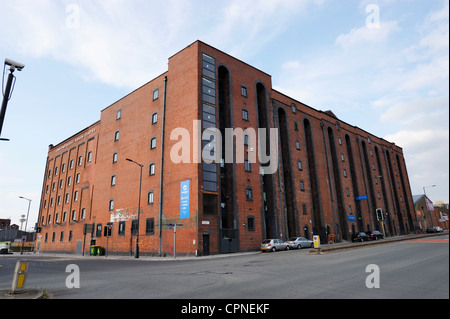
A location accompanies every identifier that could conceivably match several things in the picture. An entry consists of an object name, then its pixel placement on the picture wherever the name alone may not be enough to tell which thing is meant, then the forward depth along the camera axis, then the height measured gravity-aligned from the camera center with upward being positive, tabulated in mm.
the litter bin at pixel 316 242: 21005 -505
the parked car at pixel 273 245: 29494 -878
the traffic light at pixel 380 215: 22236 +1414
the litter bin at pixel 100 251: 38097 -1319
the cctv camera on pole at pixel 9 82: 9719 +5659
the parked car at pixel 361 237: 39112 -407
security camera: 10266 +6422
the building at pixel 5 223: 103562 +7464
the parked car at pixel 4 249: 52094 -947
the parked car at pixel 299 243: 32250 -813
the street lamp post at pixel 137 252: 29319 -1207
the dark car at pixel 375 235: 41750 -234
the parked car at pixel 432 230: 59506 +403
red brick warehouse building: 30531 +9121
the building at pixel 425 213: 76150 +5425
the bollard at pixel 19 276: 8096 -940
